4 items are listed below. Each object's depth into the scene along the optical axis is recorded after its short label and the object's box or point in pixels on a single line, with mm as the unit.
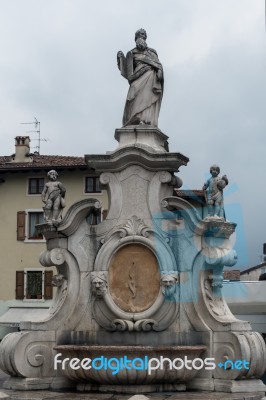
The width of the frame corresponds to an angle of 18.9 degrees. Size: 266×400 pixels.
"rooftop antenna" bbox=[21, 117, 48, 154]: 38806
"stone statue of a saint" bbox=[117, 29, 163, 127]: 14930
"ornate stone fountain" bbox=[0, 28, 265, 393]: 13258
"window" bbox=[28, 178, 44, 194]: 35312
